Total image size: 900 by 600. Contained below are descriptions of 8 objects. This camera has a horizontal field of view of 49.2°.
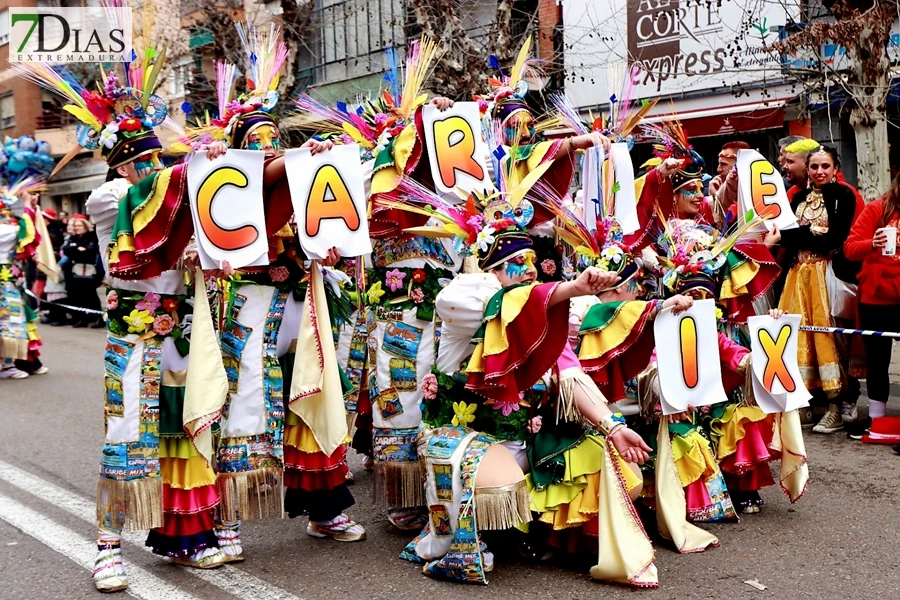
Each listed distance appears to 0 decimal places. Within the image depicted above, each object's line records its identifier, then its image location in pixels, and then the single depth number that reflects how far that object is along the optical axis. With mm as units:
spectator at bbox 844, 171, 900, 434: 6250
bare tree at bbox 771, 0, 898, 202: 8023
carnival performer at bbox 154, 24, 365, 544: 4305
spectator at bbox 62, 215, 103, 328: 14539
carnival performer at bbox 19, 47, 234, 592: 4023
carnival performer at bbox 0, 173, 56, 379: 9867
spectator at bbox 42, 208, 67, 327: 15477
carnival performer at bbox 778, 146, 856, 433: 6543
